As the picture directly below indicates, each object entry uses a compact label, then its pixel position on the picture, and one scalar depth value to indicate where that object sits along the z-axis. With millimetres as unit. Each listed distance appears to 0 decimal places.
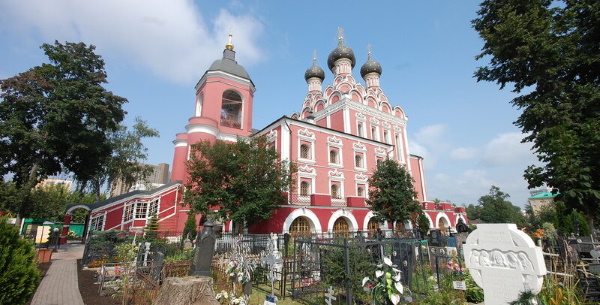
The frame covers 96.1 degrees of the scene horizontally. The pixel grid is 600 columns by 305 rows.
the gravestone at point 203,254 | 6309
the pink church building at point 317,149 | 19484
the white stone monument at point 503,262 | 3670
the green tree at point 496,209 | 59375
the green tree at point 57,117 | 16938
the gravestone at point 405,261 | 6780
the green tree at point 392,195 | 17953
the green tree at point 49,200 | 27531
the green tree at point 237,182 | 15141
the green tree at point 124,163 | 26188
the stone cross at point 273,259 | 6666
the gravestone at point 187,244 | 13406
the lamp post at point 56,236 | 17016
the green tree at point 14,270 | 4145
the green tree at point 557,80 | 8766
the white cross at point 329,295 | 5727
